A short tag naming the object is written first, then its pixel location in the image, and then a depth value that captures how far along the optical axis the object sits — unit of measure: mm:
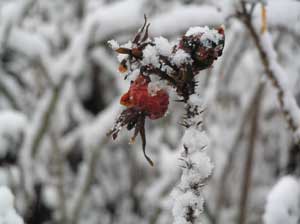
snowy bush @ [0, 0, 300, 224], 395
